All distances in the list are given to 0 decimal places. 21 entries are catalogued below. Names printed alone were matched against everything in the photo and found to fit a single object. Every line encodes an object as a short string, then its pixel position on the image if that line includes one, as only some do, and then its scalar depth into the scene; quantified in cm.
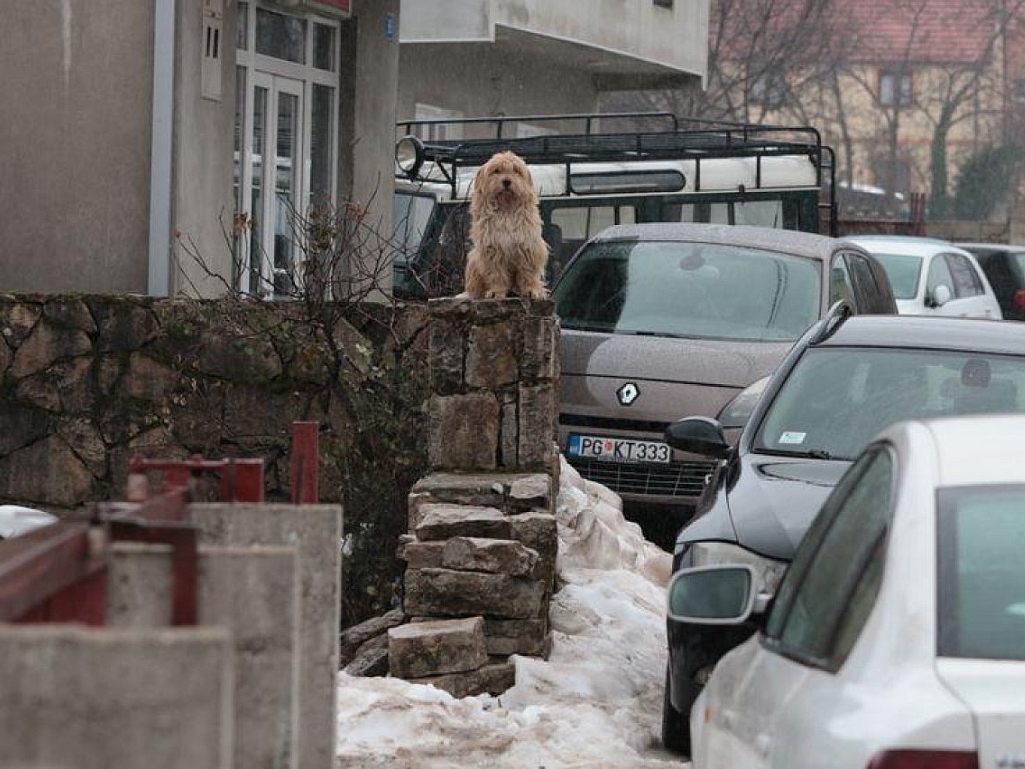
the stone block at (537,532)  1650
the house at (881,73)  9240
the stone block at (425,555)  1598
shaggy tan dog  2102
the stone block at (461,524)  1617
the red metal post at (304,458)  916
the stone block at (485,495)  1698
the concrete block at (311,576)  804
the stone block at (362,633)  1659
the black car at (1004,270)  5692
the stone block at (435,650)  1506
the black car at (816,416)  1365
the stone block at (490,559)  1597
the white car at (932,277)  3924
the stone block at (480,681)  1509
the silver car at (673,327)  2293
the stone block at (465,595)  1583
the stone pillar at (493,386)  1805
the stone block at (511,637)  1593
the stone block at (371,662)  1570
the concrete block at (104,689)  477
